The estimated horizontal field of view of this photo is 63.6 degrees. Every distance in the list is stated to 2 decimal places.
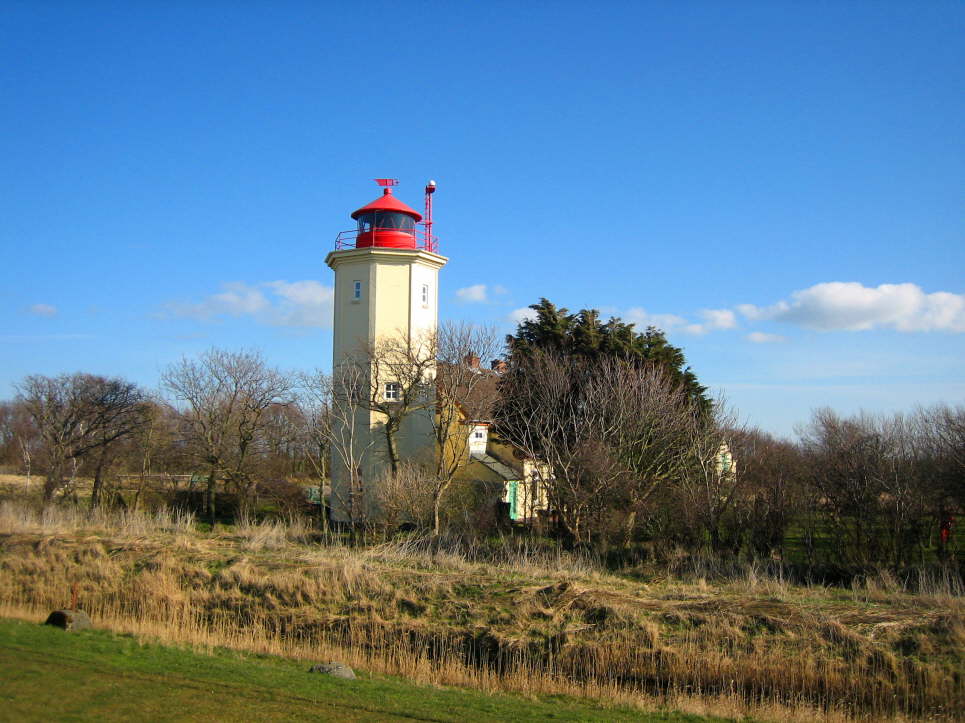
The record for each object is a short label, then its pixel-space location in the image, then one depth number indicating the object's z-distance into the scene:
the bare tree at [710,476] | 19.64
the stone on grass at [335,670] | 11.06
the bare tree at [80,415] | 30.95
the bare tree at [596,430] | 21.22
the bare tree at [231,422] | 28.62
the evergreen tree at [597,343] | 28.72
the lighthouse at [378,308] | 26.62
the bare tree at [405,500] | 21.94
